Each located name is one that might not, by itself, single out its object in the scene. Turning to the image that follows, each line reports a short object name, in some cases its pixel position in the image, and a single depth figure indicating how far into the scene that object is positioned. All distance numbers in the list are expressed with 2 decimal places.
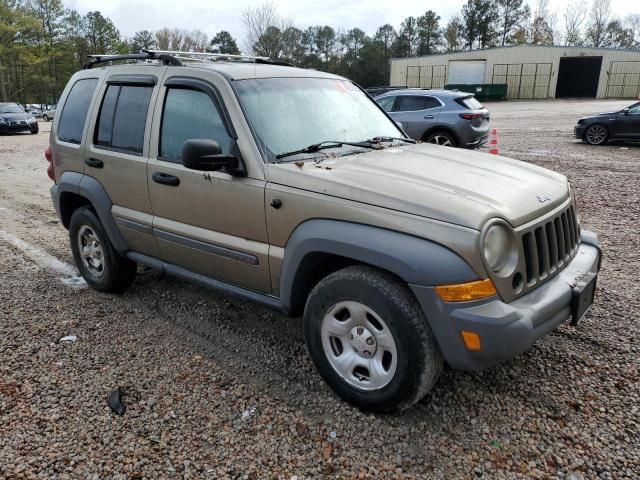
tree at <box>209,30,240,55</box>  66.75
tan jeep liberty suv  2.49
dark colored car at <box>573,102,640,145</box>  13.61
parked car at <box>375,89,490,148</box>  11.61
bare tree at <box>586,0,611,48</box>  77.69
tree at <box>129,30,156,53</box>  64.86
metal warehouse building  47.06
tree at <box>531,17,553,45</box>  72.94
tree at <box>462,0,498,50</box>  71.25
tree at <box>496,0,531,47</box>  72.38
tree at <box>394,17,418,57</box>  74.69
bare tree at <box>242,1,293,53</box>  40.91
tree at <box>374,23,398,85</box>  69.39
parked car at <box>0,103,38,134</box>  21.94
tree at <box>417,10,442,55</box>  75.25
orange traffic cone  9.85
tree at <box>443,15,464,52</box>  73.88
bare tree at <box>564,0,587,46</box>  77.38
